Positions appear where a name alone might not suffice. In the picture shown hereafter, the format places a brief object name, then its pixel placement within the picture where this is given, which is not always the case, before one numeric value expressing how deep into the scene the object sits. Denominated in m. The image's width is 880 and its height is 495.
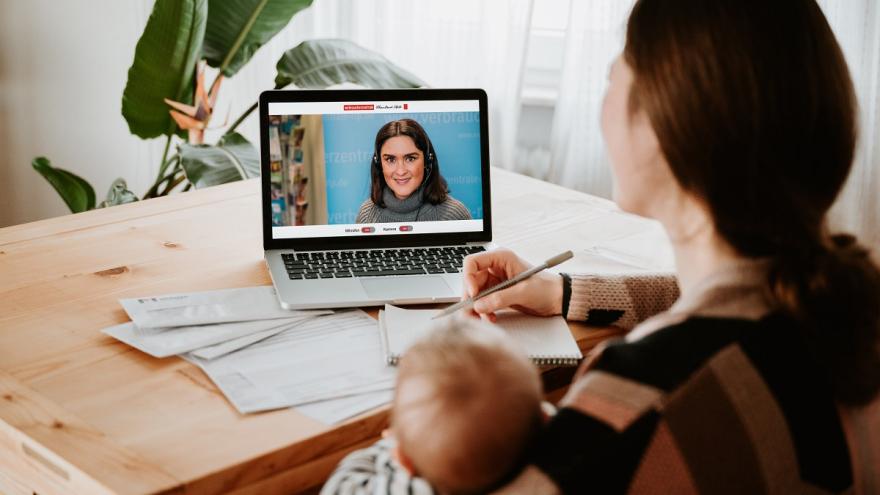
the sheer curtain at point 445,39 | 2.88
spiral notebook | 1.19
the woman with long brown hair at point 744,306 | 0.76
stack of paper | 1.08
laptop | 1.49
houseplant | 2.25
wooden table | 0.95
